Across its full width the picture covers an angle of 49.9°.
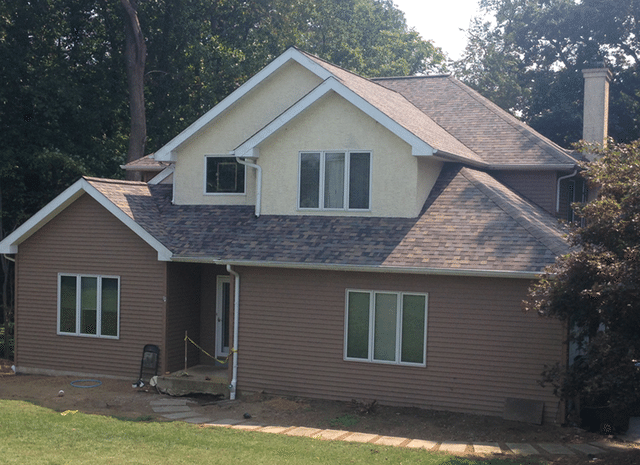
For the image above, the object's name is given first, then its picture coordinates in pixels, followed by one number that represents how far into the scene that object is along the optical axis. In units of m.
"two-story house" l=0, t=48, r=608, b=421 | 13.56
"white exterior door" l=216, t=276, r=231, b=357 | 17.70
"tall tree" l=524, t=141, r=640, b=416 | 9.72
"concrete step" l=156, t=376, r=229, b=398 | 15.58
